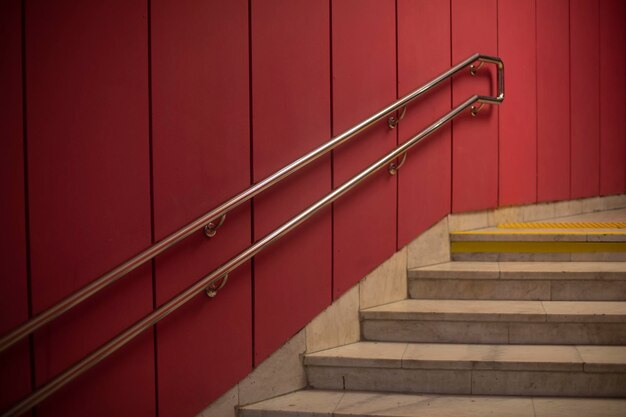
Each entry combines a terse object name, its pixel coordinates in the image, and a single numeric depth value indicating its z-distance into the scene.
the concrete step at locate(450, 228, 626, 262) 3.55
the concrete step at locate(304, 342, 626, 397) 2.72
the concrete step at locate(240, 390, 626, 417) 2.57
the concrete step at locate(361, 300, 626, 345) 2.97
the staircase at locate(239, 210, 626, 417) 2.69
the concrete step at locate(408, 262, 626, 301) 3.25
